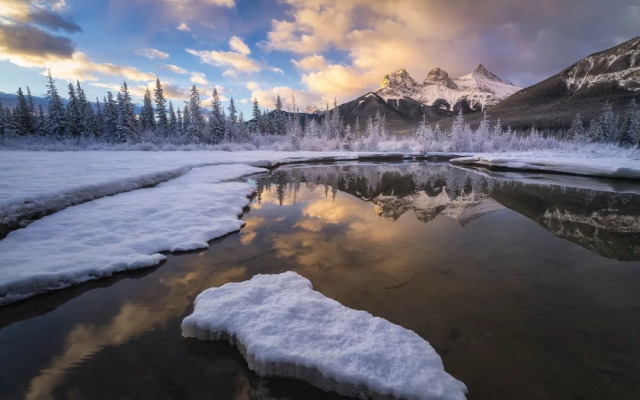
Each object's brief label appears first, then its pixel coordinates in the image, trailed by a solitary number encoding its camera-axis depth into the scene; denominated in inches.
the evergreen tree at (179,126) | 2447.8
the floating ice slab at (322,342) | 139.7
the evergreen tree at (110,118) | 2102.6
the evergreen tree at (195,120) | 2271.2
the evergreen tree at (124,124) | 1975.9
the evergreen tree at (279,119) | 3127.5
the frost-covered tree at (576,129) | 2754.9
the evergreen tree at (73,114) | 2085.3
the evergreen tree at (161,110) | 2372.0
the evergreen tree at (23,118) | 1969.7
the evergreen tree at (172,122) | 2551.7
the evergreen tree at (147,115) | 2422.5
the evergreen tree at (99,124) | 2209.6
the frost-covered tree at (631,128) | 2031.3
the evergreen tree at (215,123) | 2322.6
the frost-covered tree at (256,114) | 2940.5
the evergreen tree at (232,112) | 2623.5
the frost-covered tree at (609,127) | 2347.4
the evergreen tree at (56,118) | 2018.9
